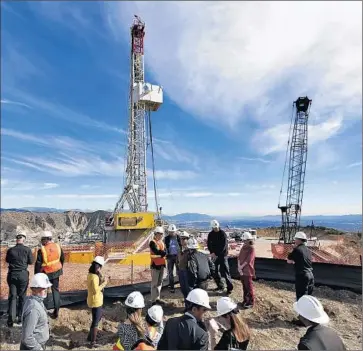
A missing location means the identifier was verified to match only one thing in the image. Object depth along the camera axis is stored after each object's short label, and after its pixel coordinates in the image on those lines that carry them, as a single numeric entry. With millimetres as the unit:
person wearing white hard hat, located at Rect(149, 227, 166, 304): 6312
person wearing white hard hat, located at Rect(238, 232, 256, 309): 6268
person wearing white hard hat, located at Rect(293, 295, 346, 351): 2621
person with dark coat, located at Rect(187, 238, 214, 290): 5684
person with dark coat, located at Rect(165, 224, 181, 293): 7121
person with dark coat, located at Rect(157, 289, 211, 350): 2826
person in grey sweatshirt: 3324
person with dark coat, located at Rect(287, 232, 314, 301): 5793
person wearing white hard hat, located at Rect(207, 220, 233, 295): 6727
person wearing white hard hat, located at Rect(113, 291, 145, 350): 3225
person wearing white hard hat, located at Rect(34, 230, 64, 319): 5699
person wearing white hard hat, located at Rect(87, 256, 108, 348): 4977
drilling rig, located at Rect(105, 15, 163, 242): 23734
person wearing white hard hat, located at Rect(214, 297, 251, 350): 2998
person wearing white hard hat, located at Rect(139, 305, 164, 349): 3256
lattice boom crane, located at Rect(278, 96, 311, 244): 33116
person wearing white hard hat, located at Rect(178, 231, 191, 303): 5793
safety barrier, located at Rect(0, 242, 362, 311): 7290
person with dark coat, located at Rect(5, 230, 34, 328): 5590
